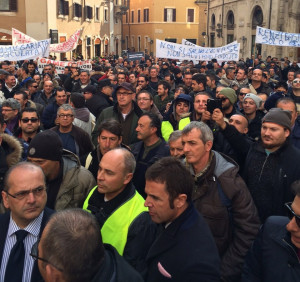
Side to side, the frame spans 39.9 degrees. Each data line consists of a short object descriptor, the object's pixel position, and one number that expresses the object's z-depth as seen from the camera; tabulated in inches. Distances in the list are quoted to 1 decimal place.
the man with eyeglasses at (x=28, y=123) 205.5
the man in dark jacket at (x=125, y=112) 229.6
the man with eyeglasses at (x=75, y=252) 73.2
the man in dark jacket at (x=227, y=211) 124.6
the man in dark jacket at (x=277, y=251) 98.3
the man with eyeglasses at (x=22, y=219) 103.7
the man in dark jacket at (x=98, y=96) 293.9
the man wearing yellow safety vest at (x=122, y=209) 108.3
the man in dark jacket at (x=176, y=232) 93.6
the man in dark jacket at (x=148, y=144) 180.4
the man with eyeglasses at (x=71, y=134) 204.4
